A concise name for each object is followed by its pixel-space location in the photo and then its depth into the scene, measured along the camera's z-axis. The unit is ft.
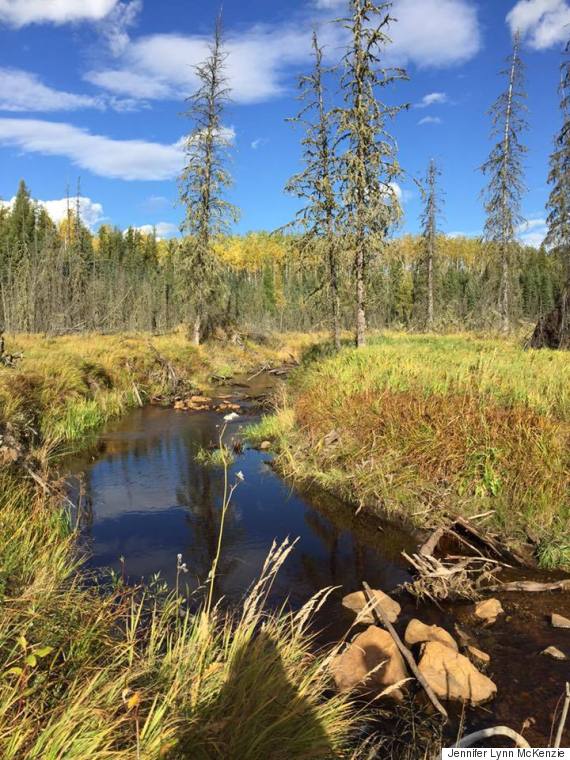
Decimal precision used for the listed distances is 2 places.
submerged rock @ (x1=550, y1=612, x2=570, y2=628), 15.23
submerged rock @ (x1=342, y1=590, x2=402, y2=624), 15.83
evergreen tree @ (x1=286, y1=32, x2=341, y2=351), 65.67
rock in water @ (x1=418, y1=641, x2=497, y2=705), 12.30
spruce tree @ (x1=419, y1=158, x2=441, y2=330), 118.93
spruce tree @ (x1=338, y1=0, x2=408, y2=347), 53.11
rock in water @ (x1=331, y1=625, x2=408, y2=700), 12.42
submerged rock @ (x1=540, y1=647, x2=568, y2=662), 13.80
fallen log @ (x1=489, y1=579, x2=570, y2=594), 17.13
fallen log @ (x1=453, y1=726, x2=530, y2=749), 6.22
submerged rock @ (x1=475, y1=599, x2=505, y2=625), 15.85
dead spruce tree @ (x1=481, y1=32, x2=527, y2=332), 88.53
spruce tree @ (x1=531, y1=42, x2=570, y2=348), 56.80
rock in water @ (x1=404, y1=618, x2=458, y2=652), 14.12
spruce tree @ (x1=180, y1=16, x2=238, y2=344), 88.28
